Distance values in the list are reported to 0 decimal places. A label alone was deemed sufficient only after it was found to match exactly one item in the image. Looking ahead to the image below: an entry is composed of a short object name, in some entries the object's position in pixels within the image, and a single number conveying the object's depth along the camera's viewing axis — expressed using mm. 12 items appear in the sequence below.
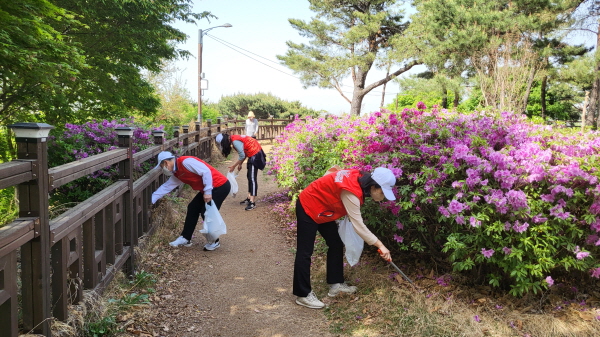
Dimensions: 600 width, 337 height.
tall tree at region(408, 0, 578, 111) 18062
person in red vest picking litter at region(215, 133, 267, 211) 8031
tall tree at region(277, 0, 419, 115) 24766
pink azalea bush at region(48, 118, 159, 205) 5637
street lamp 21094
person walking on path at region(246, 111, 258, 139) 13834
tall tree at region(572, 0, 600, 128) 18938
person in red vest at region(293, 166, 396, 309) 3807
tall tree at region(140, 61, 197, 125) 21234
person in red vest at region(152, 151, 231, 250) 5492
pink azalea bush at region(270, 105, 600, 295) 3650
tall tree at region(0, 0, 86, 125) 6594
